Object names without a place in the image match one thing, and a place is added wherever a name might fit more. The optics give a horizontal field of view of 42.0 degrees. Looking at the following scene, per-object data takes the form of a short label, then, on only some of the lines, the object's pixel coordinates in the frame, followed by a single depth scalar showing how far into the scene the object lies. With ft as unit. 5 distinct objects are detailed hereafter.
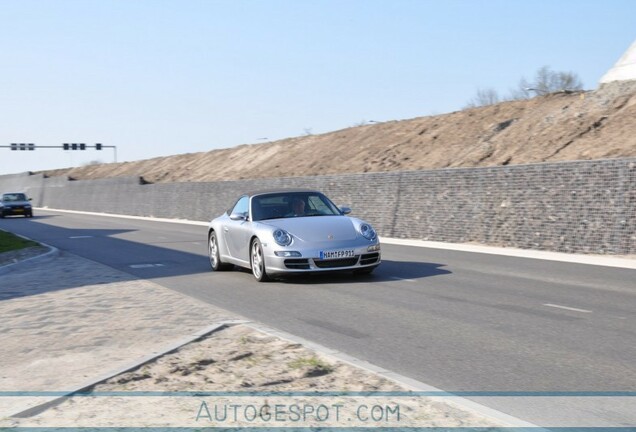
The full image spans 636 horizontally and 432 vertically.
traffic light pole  299.58
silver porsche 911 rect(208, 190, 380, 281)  40.93
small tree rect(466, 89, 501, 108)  204.09
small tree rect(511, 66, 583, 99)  187.18
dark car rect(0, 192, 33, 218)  164.76
